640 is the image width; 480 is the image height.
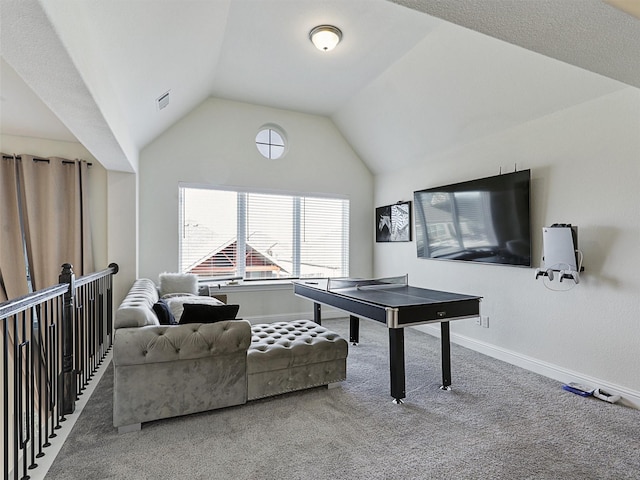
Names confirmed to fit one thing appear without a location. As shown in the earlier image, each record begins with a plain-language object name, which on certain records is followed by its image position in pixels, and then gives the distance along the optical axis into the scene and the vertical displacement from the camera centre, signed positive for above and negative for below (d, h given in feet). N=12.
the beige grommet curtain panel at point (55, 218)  12.77 +0.91
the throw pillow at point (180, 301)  11.43 -2.13
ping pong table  8.50 -1.83
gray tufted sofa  7.35 -2.99
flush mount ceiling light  10.83 +6.48
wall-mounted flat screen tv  11.42 +0.67
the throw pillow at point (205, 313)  8.20 -1.76
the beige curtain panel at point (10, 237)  12.46 +0.18
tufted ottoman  8.63 -3.19
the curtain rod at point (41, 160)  12.62 +3.10
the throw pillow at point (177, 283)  13.96 -1.75
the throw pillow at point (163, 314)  8.55 -1.84
